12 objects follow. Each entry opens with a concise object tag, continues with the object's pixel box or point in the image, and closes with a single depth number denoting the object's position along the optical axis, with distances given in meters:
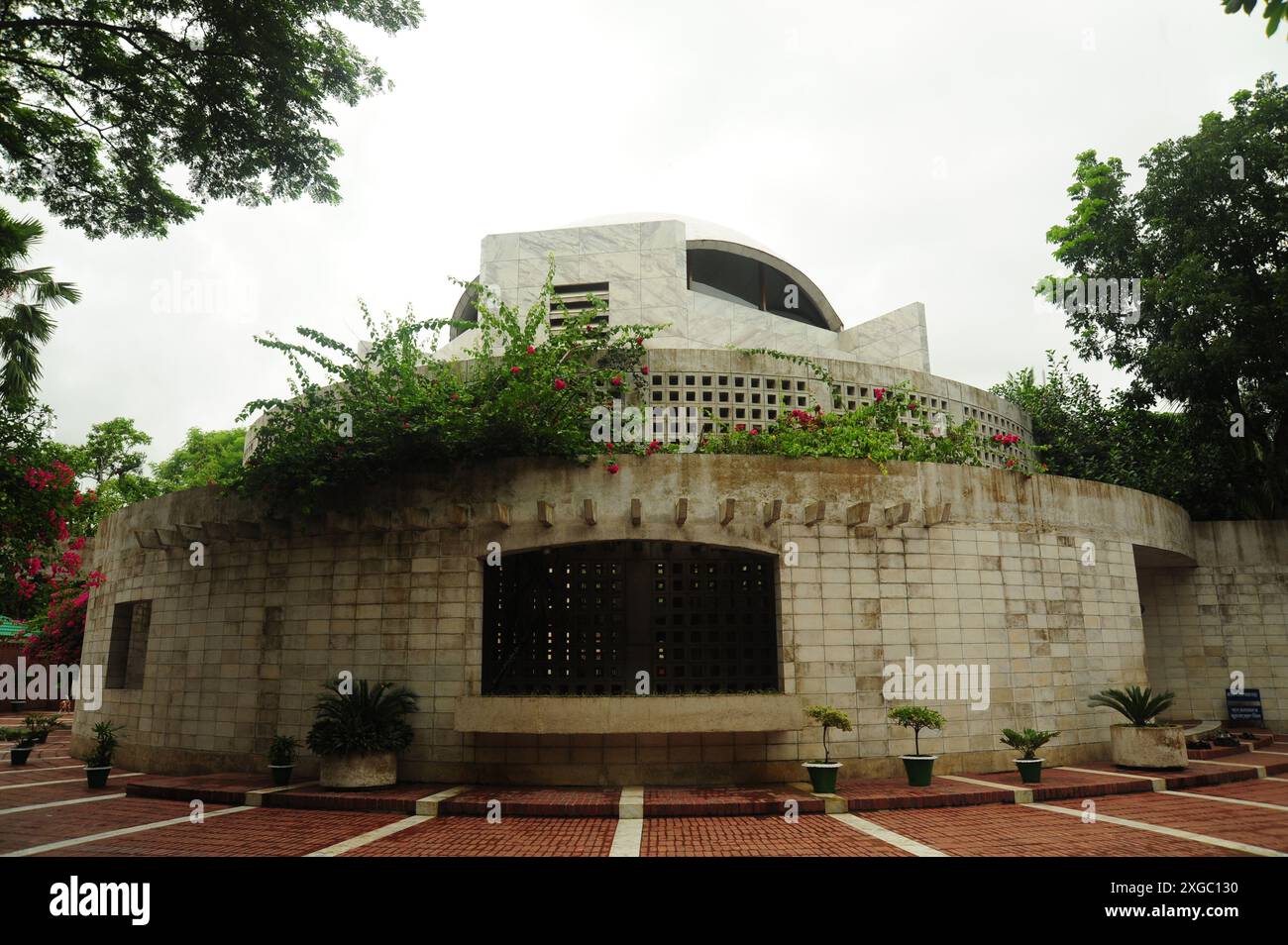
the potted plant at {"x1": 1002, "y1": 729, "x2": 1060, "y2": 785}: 9.90
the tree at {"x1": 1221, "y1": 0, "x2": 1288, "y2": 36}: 5.29
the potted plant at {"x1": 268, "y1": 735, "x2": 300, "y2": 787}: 10.39
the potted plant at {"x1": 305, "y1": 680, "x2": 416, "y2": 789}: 9.77
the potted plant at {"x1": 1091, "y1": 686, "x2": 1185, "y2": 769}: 10.93
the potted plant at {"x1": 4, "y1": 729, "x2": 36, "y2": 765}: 14.12
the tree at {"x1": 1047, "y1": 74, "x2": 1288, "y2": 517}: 15.88
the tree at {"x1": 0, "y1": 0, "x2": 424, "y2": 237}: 10.30
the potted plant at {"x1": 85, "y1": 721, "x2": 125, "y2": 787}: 11.20
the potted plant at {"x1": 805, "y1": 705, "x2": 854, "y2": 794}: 9.38
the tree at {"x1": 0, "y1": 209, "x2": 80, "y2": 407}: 13.76
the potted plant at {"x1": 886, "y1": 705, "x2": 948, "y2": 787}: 9.79
